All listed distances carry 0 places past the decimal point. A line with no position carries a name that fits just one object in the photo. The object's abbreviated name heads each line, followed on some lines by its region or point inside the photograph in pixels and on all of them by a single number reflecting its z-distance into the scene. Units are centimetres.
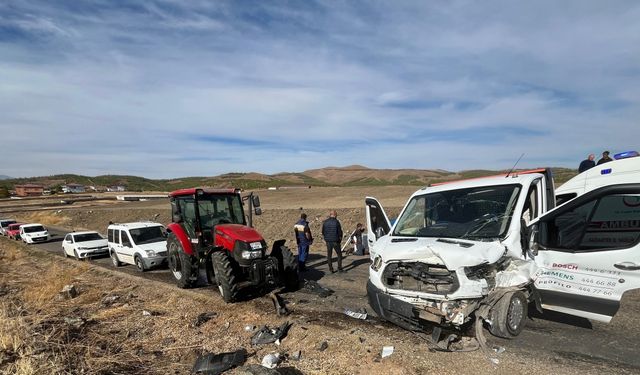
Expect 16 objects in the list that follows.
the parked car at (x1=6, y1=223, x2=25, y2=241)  2570
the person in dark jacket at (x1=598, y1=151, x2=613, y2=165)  994
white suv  1251
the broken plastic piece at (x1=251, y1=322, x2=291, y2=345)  588
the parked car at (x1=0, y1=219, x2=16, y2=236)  2821
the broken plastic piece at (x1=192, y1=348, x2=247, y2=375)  495
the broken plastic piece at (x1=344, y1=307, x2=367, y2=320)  678
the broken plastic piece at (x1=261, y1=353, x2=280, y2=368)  500
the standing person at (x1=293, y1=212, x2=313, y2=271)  1145
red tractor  795
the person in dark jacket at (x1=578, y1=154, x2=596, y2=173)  1044
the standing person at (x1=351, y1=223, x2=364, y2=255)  1438
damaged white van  471
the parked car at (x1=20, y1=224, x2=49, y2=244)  2318
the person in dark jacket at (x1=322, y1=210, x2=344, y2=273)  1095
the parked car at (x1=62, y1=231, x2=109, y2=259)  1609
